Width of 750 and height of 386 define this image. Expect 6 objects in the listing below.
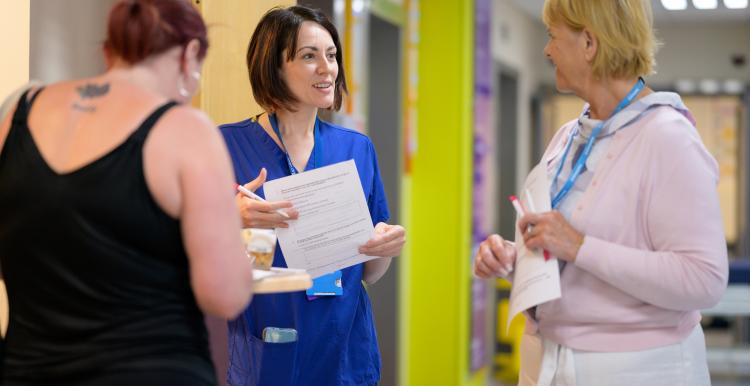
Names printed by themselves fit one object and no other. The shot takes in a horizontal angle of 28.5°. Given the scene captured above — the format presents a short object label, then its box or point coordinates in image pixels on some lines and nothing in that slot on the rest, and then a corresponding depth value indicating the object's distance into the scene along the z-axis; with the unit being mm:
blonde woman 2942
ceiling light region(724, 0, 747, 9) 13246
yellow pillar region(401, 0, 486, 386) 10476
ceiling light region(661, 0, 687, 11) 13235
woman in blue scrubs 3690
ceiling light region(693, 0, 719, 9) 13317
